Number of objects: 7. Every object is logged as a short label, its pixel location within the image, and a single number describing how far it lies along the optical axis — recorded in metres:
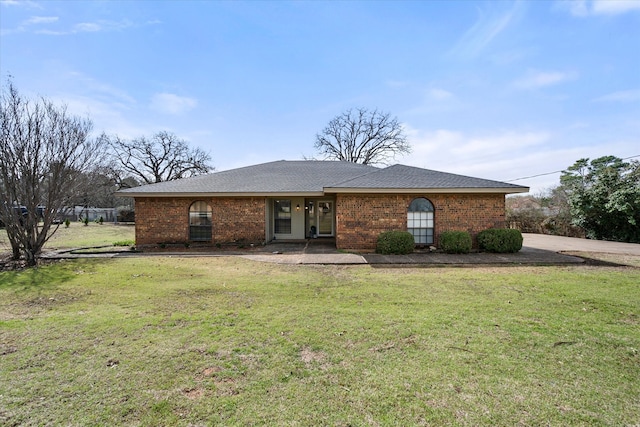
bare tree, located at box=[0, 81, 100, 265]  9.09
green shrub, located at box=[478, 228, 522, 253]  11.02
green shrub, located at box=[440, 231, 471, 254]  10.89
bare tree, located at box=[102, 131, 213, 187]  35.81
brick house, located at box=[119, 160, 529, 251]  11.57
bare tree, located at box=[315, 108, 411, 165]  38.91
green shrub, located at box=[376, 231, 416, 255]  10.73
